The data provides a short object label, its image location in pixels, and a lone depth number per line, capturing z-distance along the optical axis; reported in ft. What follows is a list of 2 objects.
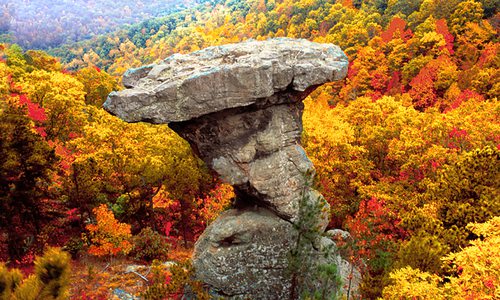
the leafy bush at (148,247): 71.36
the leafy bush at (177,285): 46.55
